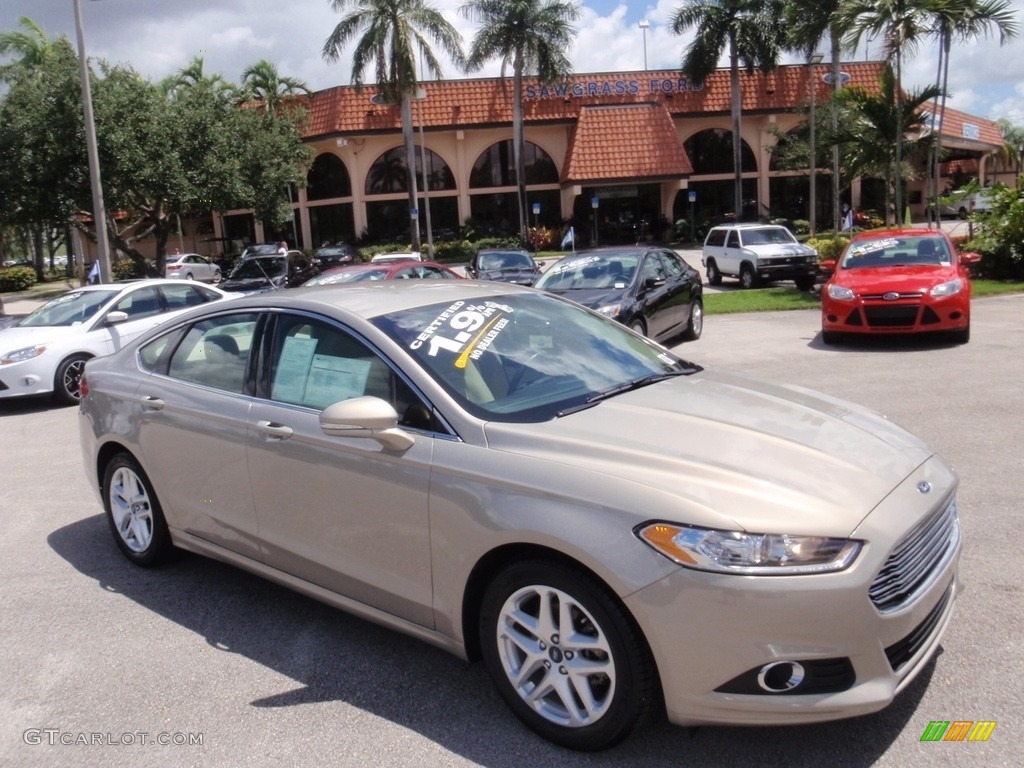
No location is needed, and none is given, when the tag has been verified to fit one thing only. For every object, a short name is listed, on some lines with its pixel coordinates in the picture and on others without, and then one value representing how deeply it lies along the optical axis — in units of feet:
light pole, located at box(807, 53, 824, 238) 125.59
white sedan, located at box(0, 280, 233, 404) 36.63
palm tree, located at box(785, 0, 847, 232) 86.07
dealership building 145.48
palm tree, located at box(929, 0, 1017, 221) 67.92
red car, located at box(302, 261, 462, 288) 48.42
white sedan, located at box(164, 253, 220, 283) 122.72
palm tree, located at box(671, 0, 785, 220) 130.31
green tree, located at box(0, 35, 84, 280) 72.74
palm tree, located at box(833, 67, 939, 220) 72.69
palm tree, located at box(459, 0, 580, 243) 130.72
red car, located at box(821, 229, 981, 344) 38.22
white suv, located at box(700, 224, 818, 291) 75.10
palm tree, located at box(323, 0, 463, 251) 120.06
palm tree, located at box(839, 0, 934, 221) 69.26
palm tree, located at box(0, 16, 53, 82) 130.41
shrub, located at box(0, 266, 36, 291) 136.15
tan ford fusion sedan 9.38
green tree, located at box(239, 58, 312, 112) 149.28
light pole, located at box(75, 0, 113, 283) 65.10
